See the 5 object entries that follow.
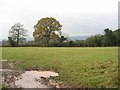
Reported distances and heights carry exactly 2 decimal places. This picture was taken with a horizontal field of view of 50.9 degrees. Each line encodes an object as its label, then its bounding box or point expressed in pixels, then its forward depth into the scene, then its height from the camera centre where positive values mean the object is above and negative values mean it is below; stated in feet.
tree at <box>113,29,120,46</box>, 93.60 +7.30
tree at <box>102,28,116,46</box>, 100.61 +5.36
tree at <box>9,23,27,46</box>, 134.02 +13.85
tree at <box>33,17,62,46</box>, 127.71 +16.05
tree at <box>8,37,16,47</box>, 115.88 +2.62
